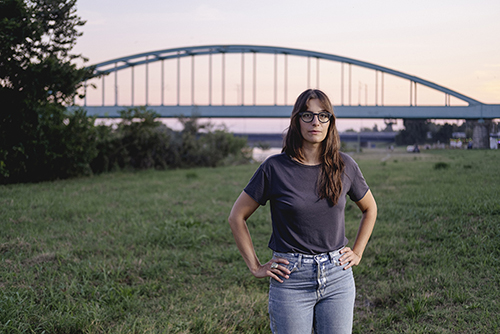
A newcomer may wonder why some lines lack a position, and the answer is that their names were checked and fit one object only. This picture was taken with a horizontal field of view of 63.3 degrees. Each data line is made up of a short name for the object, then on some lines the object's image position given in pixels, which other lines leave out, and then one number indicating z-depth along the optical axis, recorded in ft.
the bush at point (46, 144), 34.91
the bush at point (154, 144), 49.08
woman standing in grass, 6.55
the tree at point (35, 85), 32.91
